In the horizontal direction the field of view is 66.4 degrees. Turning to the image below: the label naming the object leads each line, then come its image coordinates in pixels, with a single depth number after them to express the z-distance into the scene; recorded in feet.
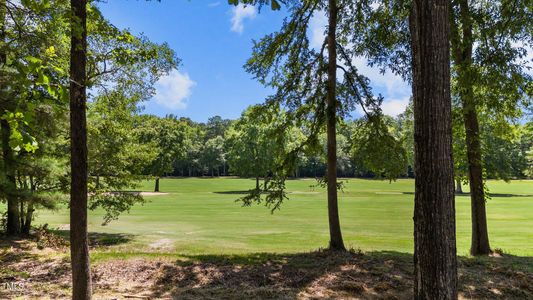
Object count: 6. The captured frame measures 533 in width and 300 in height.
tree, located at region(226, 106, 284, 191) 168.45
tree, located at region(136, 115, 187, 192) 178.29
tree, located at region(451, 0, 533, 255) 28.68
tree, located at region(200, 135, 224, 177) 307.72
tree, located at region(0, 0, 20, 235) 29.89
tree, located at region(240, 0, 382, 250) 33.78
